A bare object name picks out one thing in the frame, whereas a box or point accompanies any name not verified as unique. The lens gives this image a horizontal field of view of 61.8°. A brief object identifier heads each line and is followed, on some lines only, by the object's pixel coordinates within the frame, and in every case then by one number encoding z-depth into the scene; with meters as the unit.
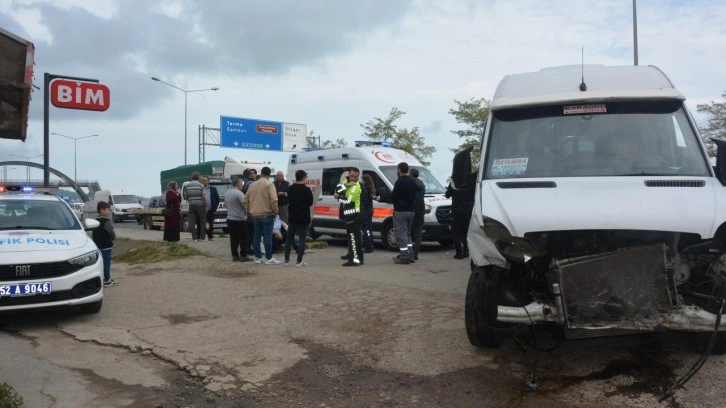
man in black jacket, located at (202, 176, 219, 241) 15.51
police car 6.74
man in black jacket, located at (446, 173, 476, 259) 11.84
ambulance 13.65
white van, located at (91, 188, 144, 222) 37.16
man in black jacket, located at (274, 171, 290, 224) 13.16
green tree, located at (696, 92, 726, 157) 26.72
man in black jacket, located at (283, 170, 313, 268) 10.92
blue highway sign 40.03
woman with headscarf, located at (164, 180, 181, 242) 15.23
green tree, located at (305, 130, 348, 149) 43.78
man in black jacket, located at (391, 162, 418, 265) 11.34
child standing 9.06
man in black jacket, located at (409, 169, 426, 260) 11.97
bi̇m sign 13.54
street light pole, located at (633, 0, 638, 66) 19.53
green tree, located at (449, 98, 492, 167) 31.43
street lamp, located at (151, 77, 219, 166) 44.96
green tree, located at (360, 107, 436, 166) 37.22
